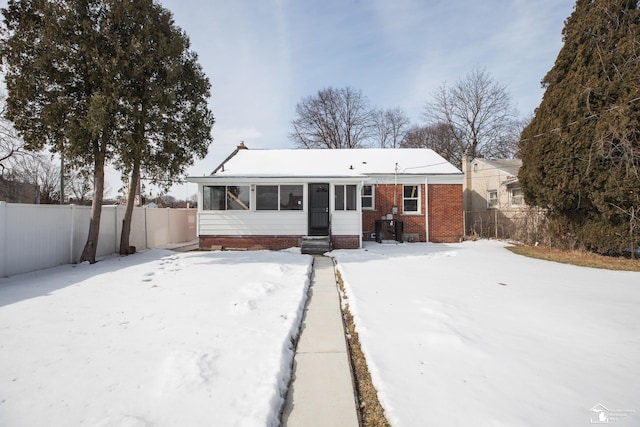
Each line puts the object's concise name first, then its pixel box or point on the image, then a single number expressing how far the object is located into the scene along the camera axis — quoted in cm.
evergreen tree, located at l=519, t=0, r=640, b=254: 826
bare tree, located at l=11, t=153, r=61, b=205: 1889
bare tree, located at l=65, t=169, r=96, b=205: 946
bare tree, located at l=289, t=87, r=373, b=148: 3356
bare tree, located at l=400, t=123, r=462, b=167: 3005
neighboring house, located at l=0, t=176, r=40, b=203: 1991
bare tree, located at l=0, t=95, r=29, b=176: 1695
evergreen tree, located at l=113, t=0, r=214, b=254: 814
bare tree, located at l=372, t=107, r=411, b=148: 3516
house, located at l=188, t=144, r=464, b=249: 1164
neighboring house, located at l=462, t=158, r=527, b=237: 1524
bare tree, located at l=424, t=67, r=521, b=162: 2770
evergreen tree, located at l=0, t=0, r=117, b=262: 753
